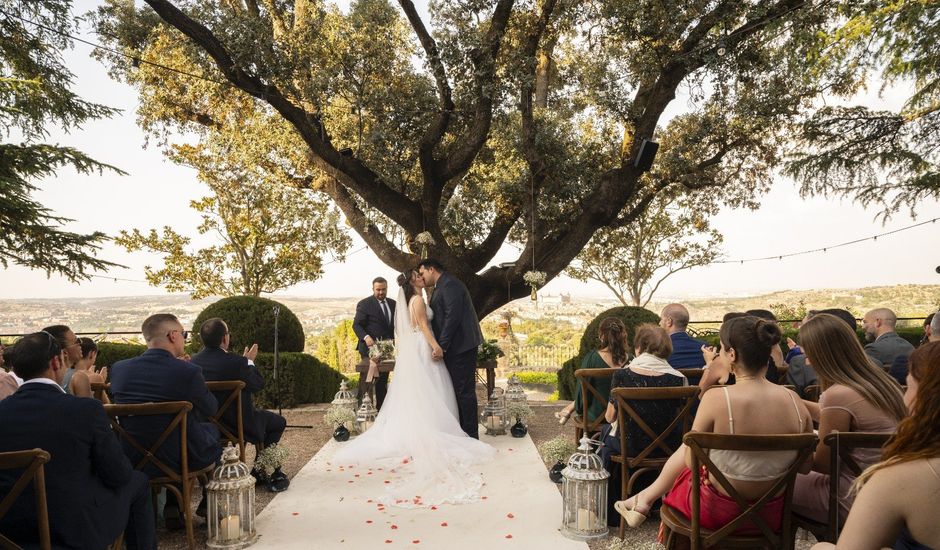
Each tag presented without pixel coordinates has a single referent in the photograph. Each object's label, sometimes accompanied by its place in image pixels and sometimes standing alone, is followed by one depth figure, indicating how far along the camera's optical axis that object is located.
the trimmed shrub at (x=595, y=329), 9.46
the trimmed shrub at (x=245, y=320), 9.86
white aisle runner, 4.24
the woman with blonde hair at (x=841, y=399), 2.97
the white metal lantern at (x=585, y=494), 4.20
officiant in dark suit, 8.94
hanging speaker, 11.30
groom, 7.08
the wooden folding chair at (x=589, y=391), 5.29
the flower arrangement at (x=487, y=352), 8.87
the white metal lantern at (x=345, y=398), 7.68
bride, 5.54
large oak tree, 10.73
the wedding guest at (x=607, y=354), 5.47
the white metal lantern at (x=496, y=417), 7.79
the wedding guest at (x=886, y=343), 5.57
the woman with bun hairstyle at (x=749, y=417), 2.92
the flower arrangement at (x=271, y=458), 5.57
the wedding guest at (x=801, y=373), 5.03
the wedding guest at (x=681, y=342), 5.69
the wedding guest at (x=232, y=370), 5.25
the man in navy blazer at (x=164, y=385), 4.20
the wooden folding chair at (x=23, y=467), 2.55
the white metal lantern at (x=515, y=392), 7.85
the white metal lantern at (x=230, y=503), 4.15
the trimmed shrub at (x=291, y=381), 9.62
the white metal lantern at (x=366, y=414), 7.63
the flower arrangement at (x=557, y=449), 5.68
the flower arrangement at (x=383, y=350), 8.24
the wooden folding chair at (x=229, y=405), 4.98
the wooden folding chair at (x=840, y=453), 2.70
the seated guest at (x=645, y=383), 4.32
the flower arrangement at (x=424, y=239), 12.12
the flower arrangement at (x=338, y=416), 7.46
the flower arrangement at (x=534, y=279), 12.24
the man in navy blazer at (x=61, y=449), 2.85
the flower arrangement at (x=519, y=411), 7.70
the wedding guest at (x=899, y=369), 4.85
